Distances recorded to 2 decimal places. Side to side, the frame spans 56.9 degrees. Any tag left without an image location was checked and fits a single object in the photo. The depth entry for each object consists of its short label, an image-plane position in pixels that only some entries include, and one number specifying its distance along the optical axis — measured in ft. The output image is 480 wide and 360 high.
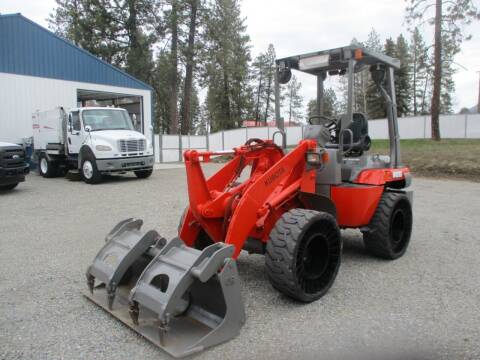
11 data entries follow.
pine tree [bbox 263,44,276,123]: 180.60
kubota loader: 11.31
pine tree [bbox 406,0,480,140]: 70.33
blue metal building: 61.62
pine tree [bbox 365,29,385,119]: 174.71
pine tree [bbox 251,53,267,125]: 177.76
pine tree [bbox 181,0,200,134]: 102.42
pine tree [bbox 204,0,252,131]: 104.37
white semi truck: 47.57
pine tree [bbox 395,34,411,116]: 180.96
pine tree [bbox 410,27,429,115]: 192.65
